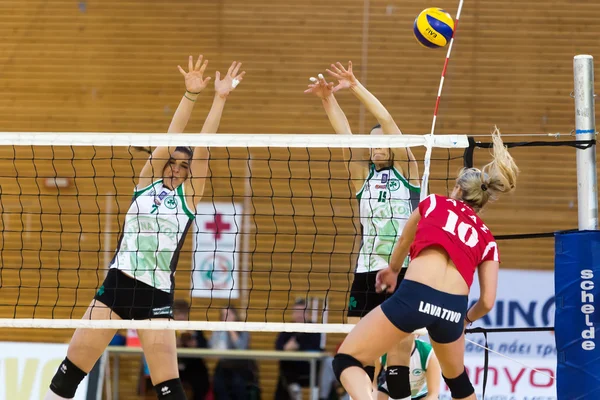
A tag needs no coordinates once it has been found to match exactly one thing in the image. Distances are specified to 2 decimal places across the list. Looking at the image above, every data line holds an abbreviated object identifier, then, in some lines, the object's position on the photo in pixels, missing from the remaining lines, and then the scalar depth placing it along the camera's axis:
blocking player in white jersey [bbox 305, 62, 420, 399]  11.82
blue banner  11.17
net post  11.65
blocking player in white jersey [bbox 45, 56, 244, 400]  10.96
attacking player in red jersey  9.24
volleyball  12.87
